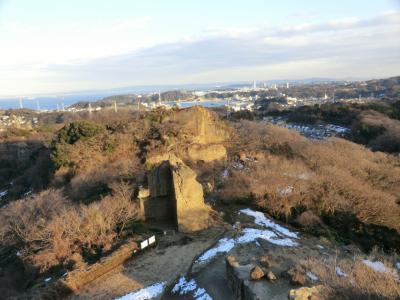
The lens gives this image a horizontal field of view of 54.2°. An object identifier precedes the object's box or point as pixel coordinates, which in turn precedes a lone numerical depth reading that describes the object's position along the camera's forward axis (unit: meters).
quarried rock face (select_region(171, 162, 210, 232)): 15.50
